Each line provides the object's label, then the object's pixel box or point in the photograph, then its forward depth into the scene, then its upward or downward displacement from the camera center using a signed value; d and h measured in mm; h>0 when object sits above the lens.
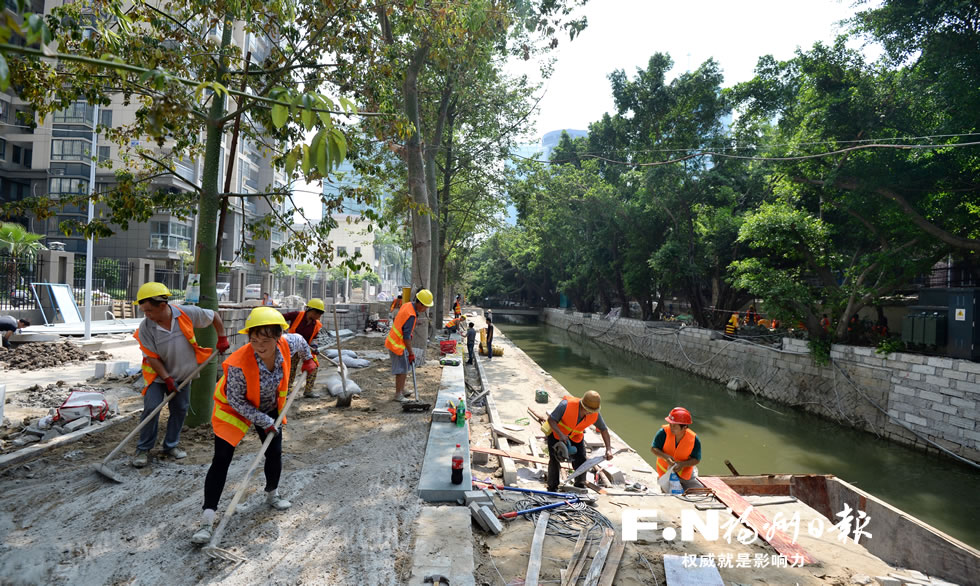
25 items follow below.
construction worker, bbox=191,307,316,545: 3355 -756
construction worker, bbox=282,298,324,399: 7029 -535
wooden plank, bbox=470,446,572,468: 6633 -2204
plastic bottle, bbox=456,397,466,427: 6191 -1515
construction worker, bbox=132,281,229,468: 4445 -700
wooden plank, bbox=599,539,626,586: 3451 -1926
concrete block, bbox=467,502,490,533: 3982 -1783
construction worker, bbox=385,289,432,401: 7074 -697
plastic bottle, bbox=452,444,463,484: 4262 -1514
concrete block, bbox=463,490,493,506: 4168 -1704
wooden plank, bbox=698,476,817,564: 4133 -2018
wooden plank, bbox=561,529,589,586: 3477 -1916
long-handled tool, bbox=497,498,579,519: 4331 -1904
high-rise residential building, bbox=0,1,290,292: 28891 +5943
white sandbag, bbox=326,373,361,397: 7746 -1562
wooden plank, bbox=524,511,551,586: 3318 -1870
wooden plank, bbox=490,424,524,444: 8078 -2271
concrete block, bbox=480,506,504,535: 3965 -1803
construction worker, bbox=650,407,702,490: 5906 -1766
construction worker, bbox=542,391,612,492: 5902 -1522
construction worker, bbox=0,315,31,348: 10516 -1130
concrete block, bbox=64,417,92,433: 5246 -1570
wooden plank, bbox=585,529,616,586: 3416 -1905
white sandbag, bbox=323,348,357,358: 11386 -1517
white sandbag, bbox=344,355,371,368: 10430 -1577
